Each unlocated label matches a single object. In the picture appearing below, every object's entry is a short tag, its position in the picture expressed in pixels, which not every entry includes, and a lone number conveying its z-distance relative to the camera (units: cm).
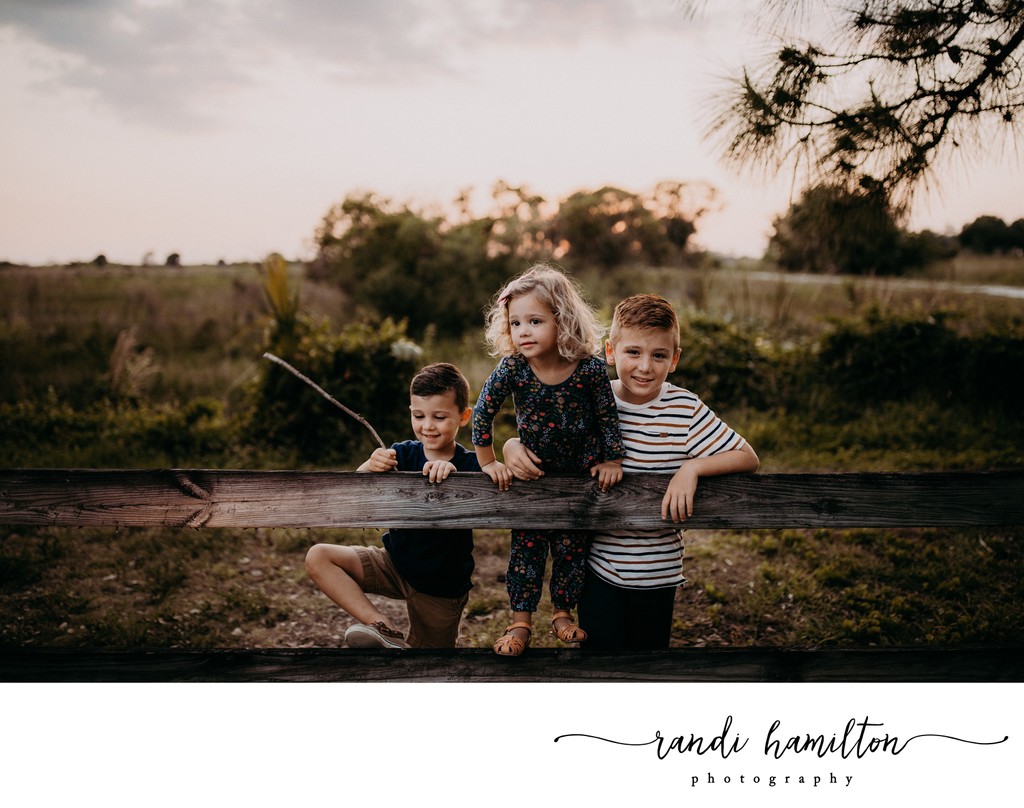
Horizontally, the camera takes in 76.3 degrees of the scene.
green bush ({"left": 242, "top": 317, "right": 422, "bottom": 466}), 718
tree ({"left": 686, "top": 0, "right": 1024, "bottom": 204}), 353
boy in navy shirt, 273
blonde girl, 247
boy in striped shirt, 250
